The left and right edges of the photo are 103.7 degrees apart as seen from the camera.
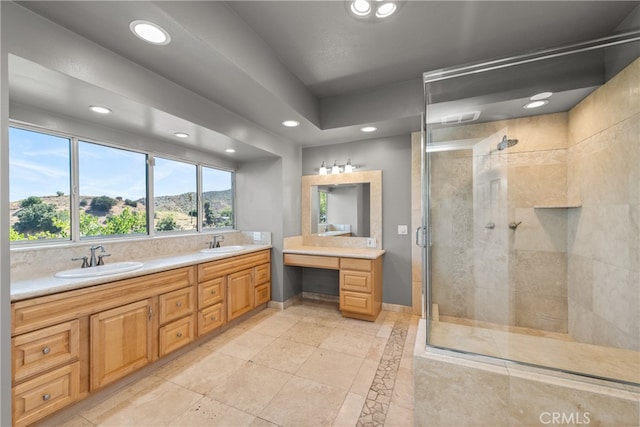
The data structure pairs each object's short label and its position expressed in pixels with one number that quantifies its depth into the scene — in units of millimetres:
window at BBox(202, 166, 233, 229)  3492
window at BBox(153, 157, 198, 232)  2887
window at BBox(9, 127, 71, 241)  1919
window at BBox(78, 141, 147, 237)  2277
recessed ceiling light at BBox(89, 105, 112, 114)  1891
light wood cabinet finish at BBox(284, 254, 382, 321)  2973
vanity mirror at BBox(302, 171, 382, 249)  3447
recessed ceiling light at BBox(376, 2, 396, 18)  1601
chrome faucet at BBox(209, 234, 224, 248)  3273
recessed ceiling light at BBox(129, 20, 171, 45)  1371
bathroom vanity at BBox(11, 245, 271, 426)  1419
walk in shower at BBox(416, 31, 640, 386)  1667
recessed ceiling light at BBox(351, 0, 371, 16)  1578
